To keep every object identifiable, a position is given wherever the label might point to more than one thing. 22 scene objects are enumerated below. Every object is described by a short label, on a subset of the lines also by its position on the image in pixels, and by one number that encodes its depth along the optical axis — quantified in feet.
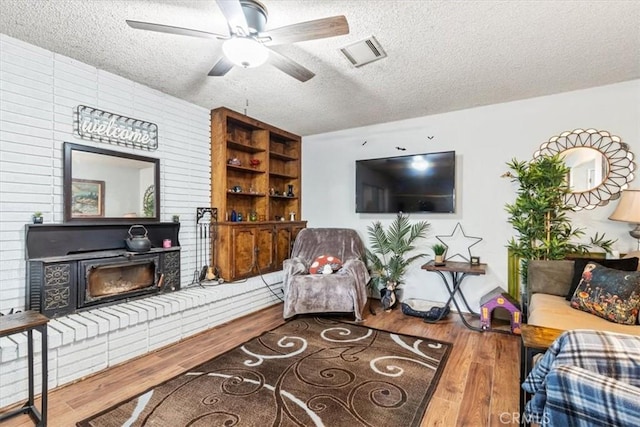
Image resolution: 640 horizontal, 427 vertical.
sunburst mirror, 9.59
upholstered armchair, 11.03
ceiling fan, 5.46
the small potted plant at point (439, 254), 11.46
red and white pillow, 12.25
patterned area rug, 5.84
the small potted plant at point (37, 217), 7.75
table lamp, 8.15
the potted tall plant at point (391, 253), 12.64
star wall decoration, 12.00
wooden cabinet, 12.02
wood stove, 7.65
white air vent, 7.40
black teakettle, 9.41
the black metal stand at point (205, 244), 11.82
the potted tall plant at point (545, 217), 9.84
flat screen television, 11.84
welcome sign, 8.73
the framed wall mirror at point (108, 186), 8.46
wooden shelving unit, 12.18
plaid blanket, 2.15
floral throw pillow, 6.47
